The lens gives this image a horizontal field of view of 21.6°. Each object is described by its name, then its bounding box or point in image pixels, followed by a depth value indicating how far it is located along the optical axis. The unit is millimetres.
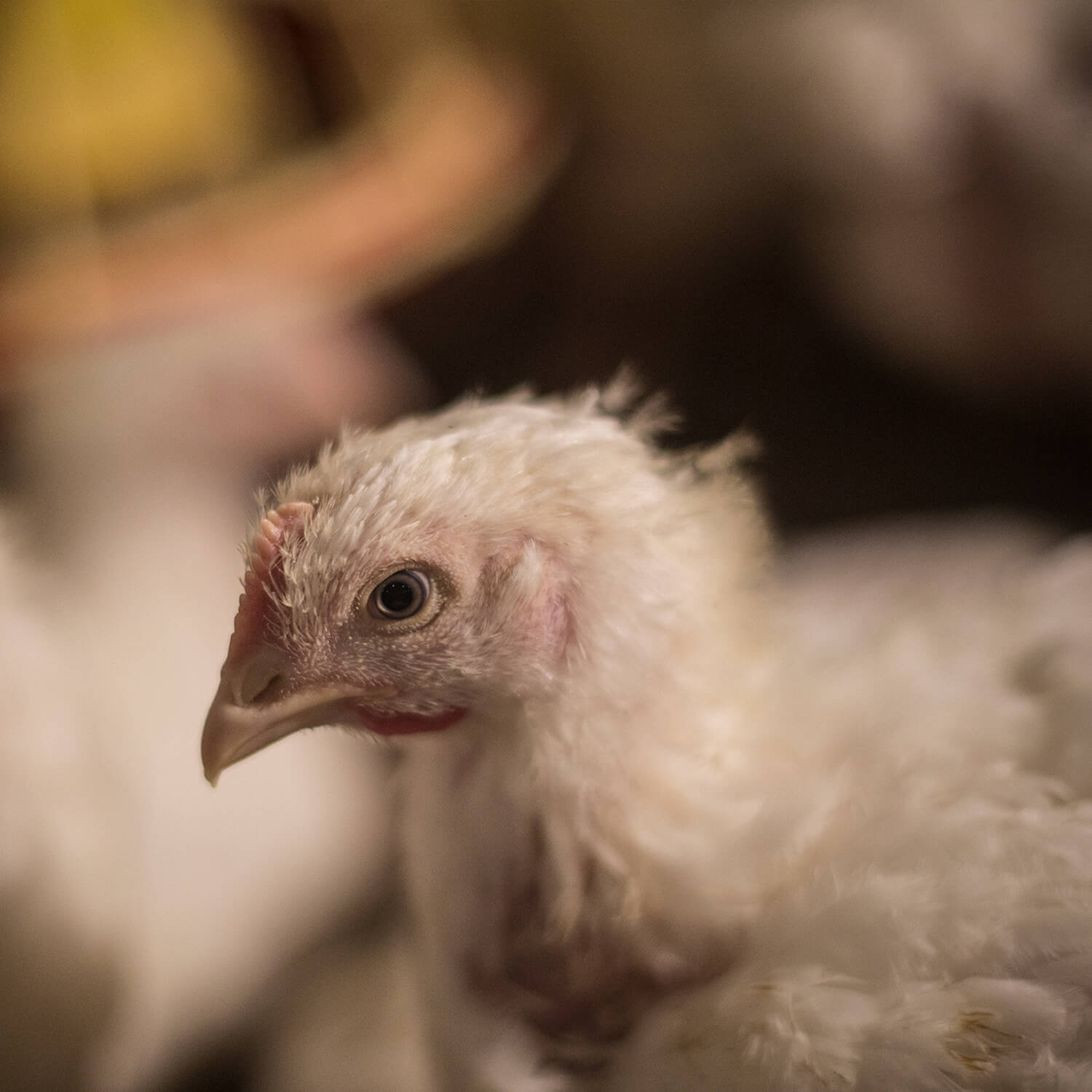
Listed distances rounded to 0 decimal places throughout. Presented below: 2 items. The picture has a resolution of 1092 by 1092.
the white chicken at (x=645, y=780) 426
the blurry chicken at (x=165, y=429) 494
